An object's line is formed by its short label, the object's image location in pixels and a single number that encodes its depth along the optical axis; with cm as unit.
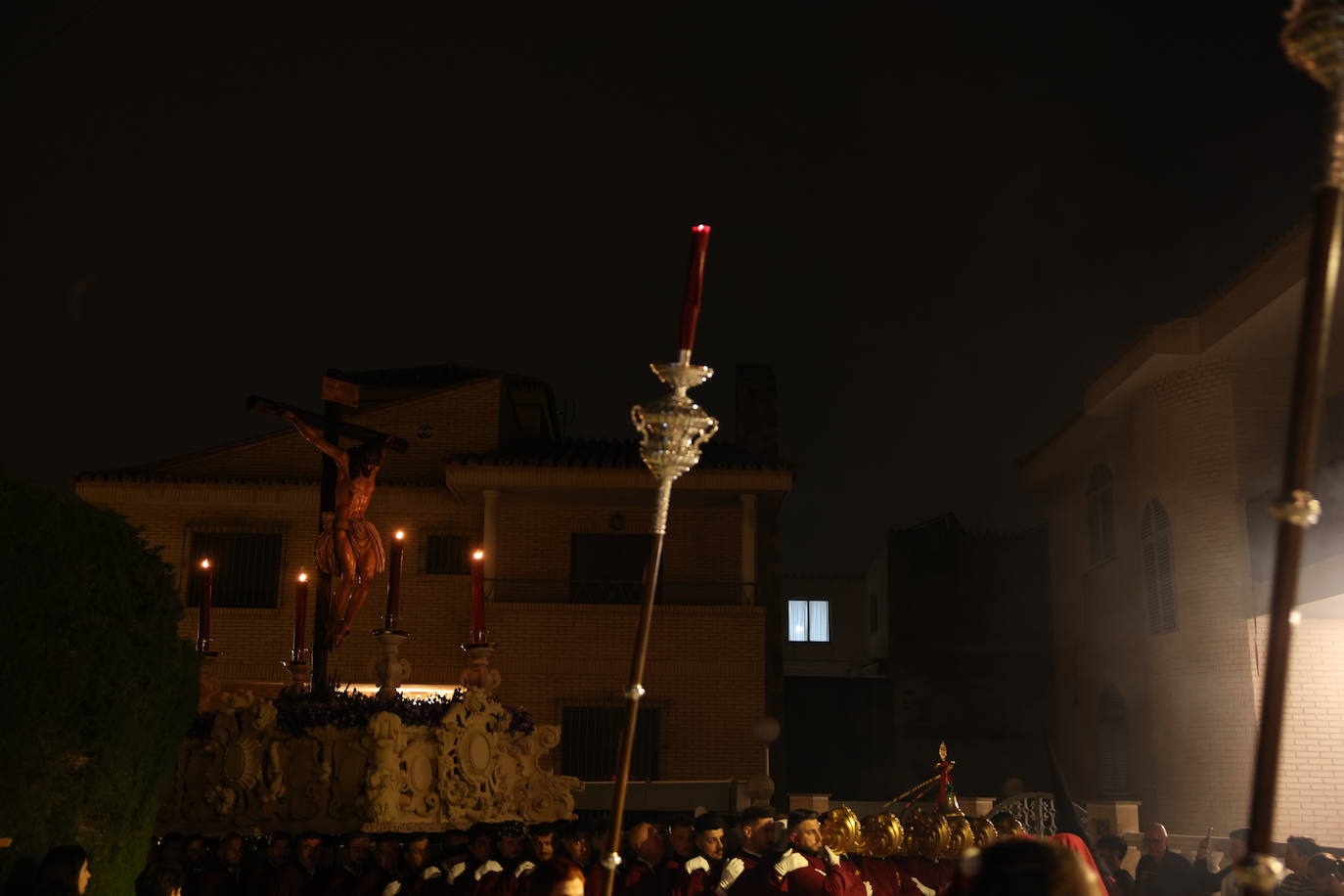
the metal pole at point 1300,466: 230
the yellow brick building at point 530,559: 2055
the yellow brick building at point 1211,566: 1628
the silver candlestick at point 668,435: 396
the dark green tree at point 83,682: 668
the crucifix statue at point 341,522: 1141
